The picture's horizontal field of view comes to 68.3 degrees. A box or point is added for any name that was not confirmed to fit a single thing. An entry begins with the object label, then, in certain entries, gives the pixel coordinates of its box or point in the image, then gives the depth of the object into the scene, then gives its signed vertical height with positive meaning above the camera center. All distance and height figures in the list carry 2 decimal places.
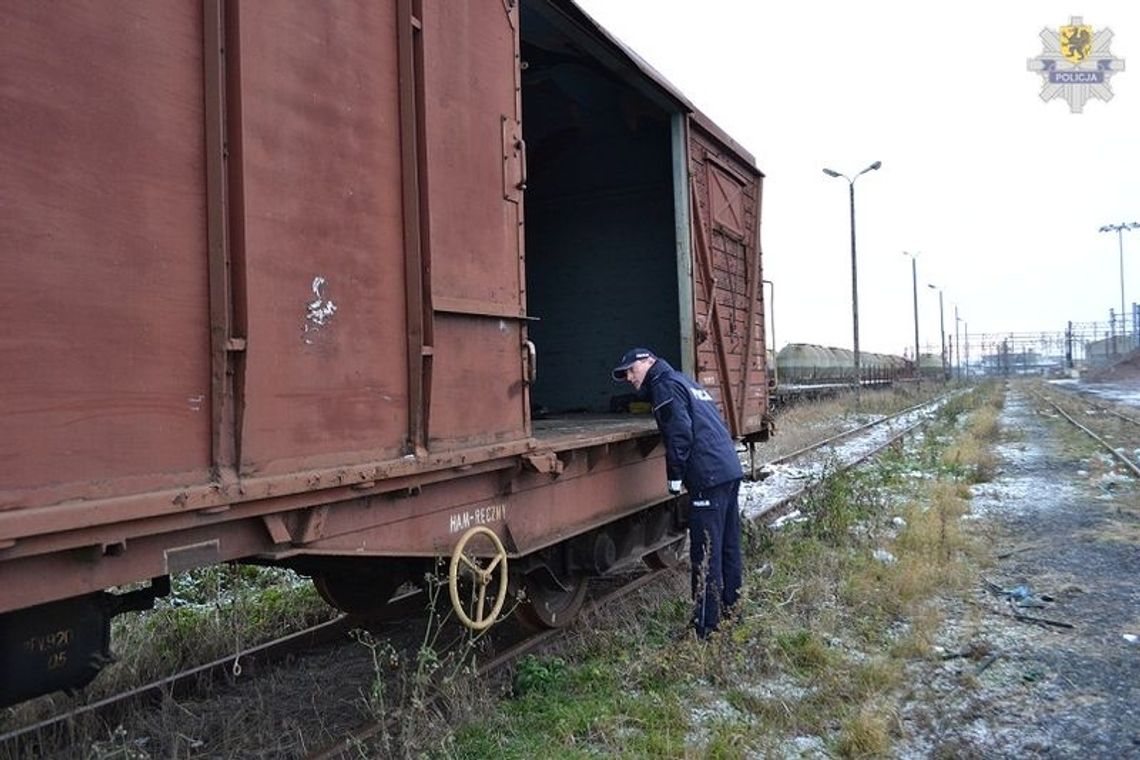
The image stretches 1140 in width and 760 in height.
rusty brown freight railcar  2.23 +0.27
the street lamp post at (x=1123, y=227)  73.69 +12.56
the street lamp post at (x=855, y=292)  28.97 +2.93
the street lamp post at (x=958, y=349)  101.22 +3.28
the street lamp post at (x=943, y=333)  73.12 +3.85
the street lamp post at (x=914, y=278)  48.18 +5.57
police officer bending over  5.23 -0.57
